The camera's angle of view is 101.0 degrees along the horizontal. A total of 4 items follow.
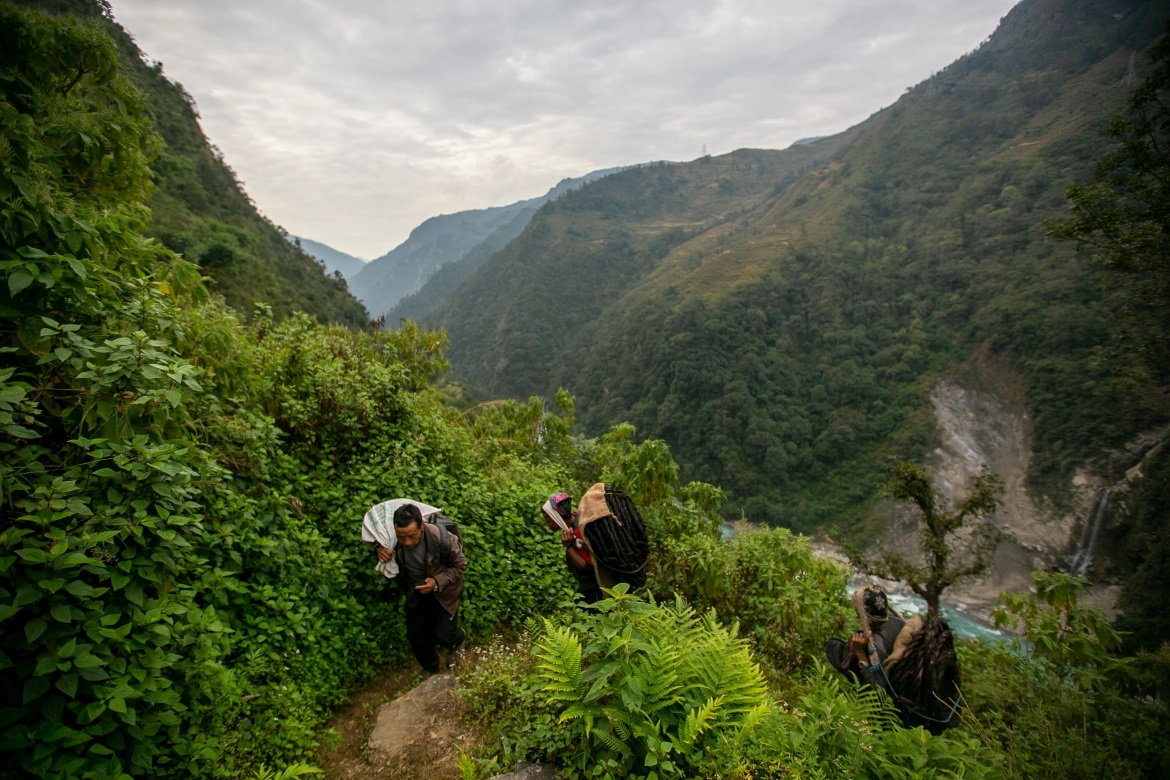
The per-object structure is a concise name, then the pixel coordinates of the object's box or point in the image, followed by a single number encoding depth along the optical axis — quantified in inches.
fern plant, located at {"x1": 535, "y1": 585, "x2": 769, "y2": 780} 79.4
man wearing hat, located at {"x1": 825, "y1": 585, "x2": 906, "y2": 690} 140.6
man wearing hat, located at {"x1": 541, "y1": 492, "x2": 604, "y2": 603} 161.6
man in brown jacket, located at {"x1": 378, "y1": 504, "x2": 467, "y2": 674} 143.5
